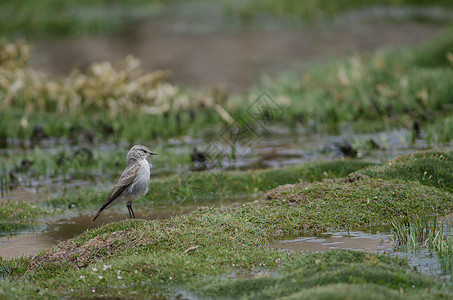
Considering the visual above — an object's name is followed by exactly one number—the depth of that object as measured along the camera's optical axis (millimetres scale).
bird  17531
